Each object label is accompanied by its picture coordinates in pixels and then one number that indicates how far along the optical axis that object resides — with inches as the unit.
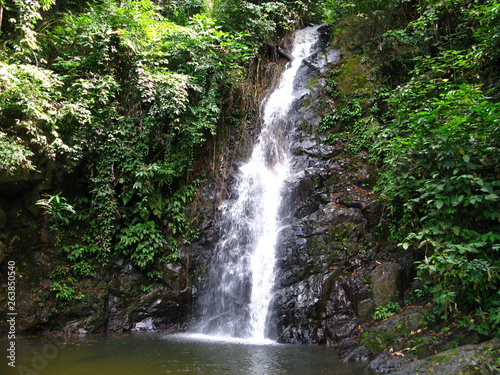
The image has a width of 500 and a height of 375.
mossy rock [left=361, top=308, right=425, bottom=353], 226.1
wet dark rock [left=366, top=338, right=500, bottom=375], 161.3
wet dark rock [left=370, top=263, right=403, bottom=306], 269.3
